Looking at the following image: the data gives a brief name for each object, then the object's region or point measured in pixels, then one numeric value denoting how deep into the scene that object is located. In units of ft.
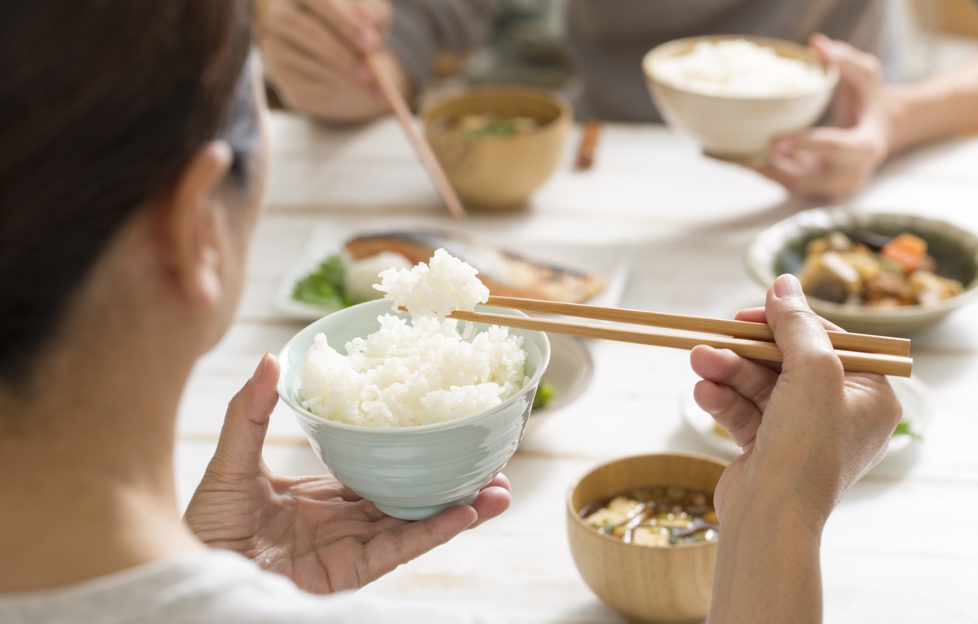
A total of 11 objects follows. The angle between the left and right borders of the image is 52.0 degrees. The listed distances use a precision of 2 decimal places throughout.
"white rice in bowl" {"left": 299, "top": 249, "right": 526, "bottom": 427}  3.37
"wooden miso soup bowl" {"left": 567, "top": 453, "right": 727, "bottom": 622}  3.67
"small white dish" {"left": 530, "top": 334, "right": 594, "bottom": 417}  5.12
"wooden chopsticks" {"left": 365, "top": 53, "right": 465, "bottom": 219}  7.44
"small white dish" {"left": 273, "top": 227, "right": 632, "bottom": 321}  6.34
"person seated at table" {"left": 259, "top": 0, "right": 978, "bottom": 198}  7.38
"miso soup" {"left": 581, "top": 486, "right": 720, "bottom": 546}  4.03
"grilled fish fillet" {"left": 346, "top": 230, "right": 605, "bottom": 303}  6.20
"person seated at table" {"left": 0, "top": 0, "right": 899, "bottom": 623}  1.99
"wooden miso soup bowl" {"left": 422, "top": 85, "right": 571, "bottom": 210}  7.30
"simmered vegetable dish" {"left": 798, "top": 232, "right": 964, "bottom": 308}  5.82
